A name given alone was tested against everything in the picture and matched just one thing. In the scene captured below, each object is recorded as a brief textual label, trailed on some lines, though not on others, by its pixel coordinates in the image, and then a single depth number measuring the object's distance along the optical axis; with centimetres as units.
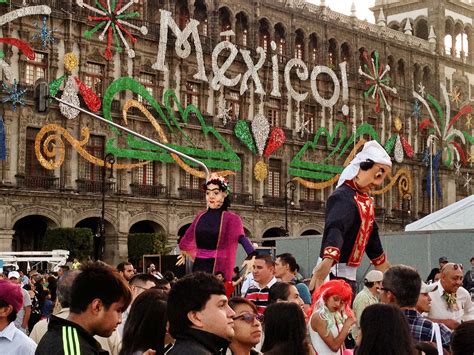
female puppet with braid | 1013
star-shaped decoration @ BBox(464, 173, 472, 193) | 5724
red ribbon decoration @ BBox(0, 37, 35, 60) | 3481
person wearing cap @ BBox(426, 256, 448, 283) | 1609
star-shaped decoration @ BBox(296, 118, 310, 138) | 4656
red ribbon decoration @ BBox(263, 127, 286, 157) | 4434
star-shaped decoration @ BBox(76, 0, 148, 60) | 3775
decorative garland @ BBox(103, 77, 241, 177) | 3797
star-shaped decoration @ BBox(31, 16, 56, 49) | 3600
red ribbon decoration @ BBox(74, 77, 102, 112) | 3653
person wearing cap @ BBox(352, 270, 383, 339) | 974
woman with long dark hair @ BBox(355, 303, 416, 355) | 542
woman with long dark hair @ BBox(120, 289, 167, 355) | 579
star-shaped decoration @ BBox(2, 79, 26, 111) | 3472
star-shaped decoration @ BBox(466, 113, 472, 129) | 5771
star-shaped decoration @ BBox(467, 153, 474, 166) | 5762
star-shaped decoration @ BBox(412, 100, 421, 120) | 5366
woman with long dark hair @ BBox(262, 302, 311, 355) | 580
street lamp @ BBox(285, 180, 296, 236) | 4249
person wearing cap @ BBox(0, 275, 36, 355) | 628
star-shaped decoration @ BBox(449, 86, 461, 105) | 5684
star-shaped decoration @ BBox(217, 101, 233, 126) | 4250
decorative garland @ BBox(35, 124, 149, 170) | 3531
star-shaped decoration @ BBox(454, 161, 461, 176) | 5631
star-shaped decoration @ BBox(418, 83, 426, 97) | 5444
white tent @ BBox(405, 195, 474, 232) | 2448
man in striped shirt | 975
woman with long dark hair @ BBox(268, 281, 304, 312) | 831
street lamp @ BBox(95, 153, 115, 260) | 3347
